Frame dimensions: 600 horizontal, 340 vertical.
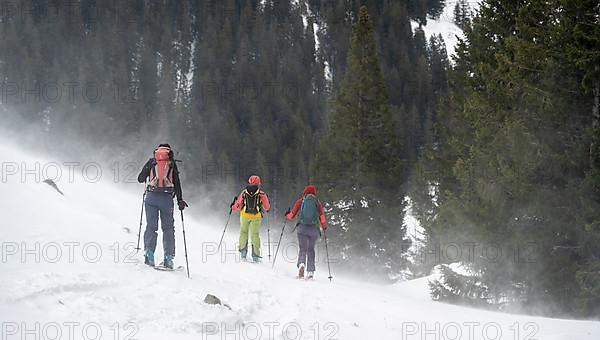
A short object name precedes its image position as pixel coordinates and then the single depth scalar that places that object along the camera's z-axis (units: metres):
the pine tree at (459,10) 116.16
